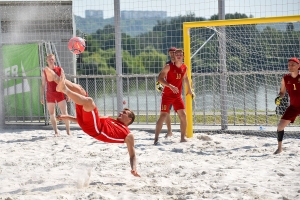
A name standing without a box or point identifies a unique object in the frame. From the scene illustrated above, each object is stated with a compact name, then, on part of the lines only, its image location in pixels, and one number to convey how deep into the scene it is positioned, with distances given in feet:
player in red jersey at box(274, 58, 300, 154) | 54.03
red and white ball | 63.87
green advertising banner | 82.64
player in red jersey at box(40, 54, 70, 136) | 69.31
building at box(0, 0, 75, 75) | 84.23
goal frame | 62.54
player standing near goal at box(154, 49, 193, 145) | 63.16
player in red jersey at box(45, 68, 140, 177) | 40.70
